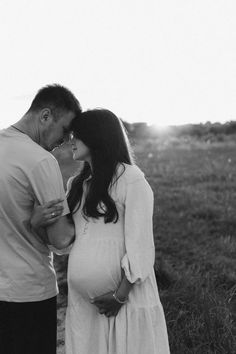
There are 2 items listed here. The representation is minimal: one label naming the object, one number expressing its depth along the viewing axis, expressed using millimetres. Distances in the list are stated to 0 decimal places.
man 2570
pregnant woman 2650
